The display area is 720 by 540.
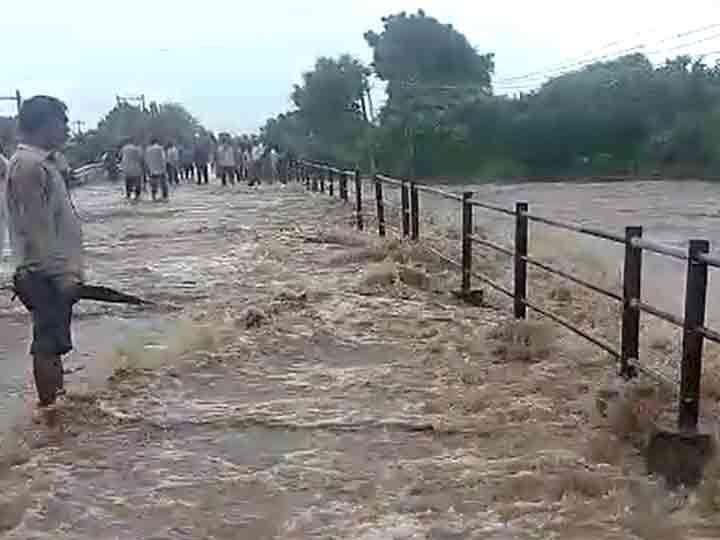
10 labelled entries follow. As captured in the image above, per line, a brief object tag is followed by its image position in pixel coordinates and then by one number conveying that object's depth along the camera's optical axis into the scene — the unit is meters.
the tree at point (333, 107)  52.69
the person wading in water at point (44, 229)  5.64
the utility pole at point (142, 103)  70.06
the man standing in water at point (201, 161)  38.69
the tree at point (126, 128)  54.44
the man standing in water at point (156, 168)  24.72
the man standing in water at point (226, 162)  36.75
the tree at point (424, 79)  49.53
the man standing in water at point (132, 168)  25.16
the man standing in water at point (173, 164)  35.25
